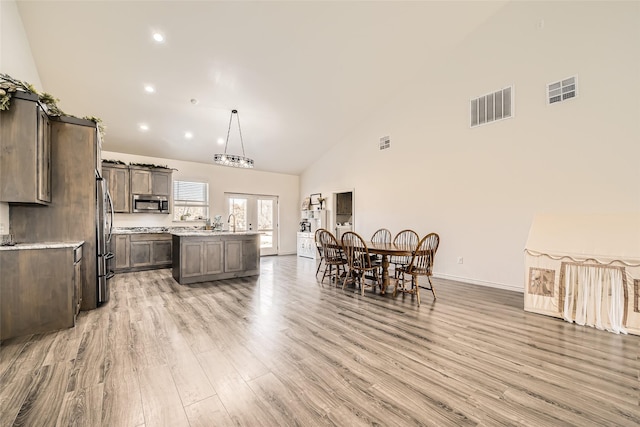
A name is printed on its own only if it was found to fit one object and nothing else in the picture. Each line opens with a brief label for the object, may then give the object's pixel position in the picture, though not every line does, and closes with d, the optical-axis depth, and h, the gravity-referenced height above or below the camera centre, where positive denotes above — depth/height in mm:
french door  8289 -8
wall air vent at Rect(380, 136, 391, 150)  6383 +1734
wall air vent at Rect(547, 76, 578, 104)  3873 +1846
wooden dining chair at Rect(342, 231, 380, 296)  4301 -683
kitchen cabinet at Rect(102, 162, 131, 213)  6000 +697
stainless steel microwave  6363 +264
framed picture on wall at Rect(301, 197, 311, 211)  8688 +318
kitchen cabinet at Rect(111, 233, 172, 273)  5855 -845
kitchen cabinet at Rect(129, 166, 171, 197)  6305 +835
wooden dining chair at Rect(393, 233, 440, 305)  3978 -743
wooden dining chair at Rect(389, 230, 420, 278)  5238 -569
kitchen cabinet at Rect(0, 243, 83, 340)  2639 -770
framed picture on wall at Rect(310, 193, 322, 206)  8453 +500
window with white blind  7227 +387
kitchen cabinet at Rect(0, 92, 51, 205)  2721 +683
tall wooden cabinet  3277 +162
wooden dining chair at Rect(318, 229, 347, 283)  4797 -665
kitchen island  4828 -807
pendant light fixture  4914 +1019
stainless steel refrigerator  3617 -351
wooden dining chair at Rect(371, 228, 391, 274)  6059 -543
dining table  3950 -586
